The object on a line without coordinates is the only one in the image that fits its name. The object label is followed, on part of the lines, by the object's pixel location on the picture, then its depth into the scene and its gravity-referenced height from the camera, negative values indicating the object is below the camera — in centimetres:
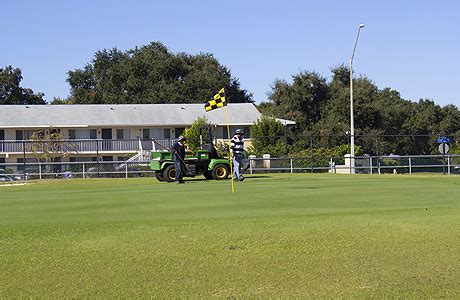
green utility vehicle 2619 -33
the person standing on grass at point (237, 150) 2348 +18
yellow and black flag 2248 +186
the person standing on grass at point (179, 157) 2377 -2
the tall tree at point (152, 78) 7825 +971
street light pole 3684 -31
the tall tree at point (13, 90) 8275 +885
